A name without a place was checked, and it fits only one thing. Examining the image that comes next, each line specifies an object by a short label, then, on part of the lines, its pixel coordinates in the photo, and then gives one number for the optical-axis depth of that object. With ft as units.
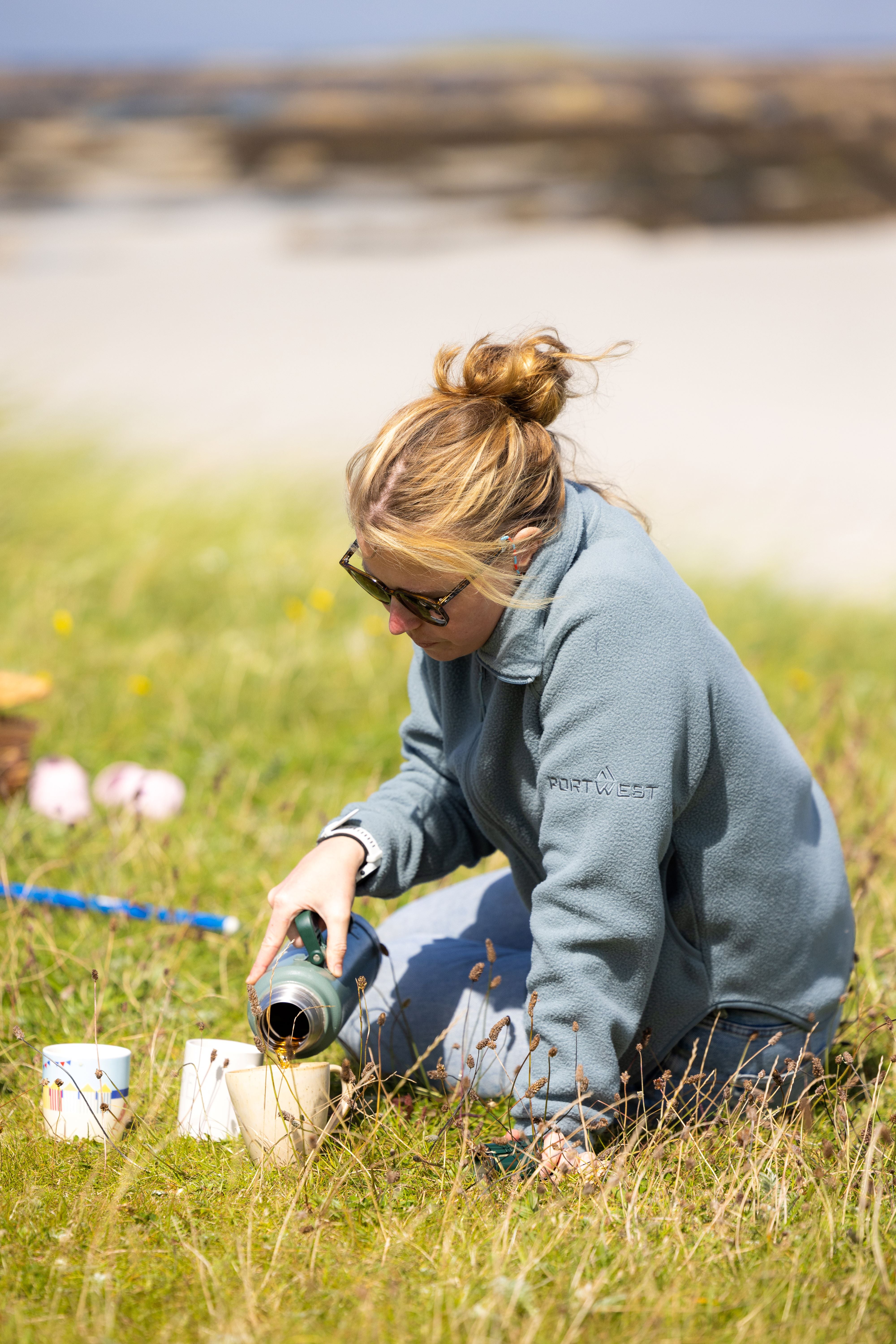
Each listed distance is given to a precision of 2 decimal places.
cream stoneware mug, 12.92
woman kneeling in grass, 12.10
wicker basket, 24.08
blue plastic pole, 18.62
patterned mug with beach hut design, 13.73
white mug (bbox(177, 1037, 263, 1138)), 13.82
